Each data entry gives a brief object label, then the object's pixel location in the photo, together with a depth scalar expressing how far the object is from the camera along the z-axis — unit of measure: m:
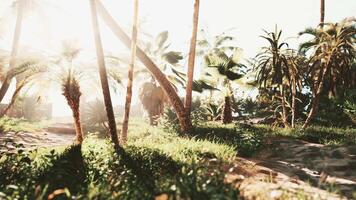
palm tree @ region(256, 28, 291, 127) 14.77
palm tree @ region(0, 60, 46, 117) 11.92
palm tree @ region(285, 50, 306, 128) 15.24
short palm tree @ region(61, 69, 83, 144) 11.84
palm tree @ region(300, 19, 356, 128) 14.05
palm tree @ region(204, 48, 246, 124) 20.25
